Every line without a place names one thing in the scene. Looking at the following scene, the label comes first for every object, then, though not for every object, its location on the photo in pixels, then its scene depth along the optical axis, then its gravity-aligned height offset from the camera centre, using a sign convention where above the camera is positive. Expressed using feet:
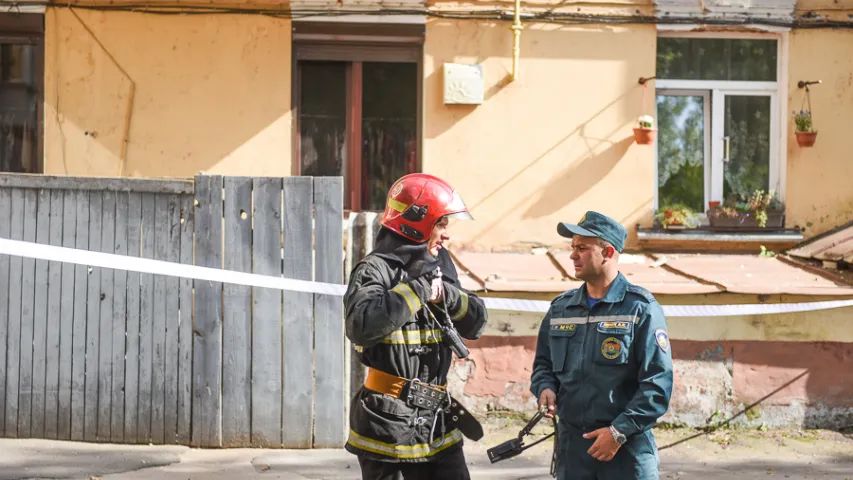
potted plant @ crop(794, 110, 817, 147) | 65.77 +3.96
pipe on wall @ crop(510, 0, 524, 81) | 64.59 +6.92
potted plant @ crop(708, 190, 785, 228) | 66.33 +1.10
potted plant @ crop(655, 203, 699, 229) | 65.77 +0.92
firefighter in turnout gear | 27.14 -1.50
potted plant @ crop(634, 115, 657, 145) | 65.16 +3.79
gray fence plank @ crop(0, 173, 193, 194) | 46.14 +1.31
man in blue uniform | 25.80 -1.70
